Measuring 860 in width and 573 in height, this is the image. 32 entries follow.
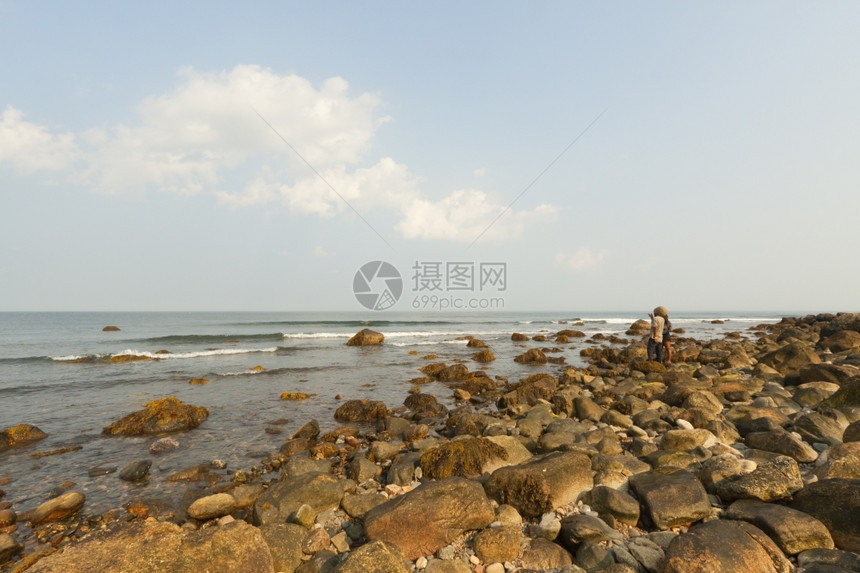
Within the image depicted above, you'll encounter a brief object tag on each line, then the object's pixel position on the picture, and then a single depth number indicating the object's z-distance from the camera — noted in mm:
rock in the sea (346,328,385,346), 31000
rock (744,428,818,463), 5895
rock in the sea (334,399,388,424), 10971
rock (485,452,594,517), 4816
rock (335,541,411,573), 3506
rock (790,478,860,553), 3757
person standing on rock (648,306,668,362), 16239
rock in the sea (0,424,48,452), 8977
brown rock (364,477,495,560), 4246
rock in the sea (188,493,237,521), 5711
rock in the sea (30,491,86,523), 5766
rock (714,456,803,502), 4359
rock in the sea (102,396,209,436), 9908
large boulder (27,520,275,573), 3422
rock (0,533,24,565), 4801
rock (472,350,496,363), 21850
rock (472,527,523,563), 4031
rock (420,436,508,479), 6375
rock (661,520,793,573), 3281
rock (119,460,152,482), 7176
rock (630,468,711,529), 4301
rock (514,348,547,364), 21312
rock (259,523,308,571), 4207
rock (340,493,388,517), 5352
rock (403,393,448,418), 11493
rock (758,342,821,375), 14016
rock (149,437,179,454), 8656
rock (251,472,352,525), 5320
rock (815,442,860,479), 4789
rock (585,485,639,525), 4430
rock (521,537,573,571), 3932
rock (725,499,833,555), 3680
